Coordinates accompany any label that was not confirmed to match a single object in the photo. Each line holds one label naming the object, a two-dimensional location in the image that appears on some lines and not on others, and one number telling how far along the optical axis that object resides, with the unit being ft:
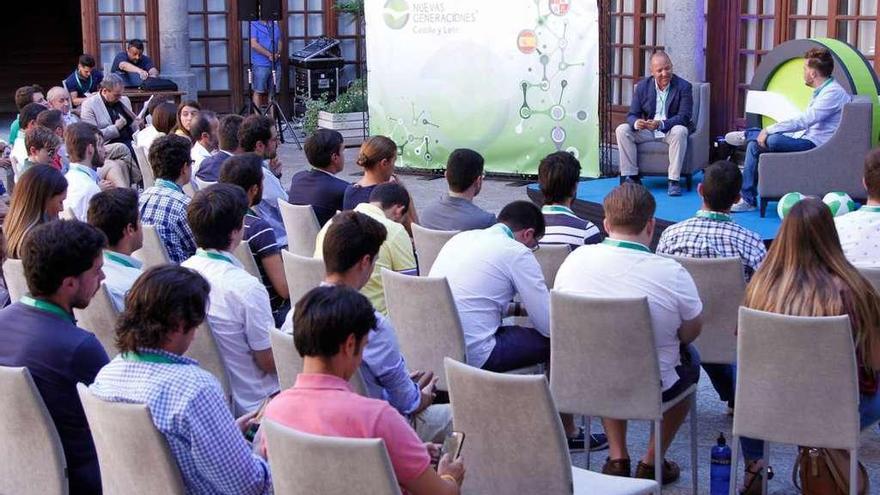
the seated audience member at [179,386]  10.18
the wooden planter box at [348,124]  46.66
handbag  13.94
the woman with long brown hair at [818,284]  13.46
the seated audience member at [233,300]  14.30
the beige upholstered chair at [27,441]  11.39
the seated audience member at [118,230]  15.11
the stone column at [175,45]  51.49
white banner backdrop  36.17
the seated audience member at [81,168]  22.61
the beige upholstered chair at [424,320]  15.21
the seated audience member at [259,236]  18.58
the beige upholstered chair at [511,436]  11.10
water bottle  14.65
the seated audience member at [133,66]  47.47
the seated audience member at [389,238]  16.97
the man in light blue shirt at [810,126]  29.50
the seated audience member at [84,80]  41.24
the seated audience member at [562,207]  18.88
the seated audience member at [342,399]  9.67
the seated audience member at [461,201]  19.08
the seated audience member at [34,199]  17.62
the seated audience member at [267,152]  23.40
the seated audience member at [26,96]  31.78
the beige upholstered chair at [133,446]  10.08
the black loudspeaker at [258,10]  49.29
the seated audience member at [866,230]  16.97
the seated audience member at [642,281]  14.56
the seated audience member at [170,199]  19.61
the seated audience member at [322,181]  22.80
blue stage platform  29.32
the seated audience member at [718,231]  16.70
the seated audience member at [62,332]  11.84
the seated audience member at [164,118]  28.22
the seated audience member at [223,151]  24.17
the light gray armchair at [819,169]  29.76
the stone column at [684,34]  38.63
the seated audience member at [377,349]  12.33
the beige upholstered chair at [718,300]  16.03
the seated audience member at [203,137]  26.68
